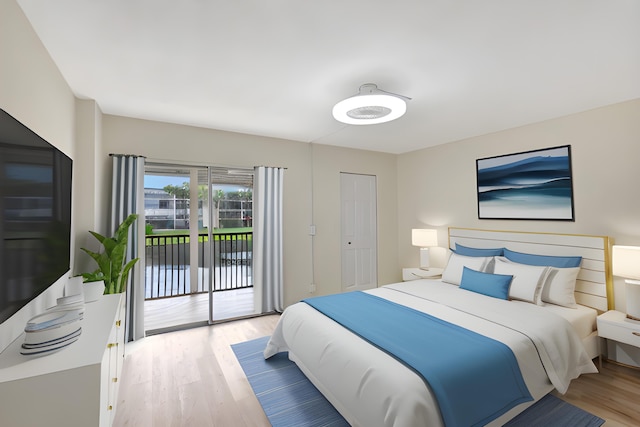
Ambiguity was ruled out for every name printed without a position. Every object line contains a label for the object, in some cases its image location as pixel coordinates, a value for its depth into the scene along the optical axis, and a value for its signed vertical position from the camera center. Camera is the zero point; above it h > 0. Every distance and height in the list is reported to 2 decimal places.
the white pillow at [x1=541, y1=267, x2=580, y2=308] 2.83 -0.70
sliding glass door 4.42 -0.39
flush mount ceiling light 2.27 +0.94
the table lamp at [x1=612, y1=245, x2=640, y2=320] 2.47 -0.47
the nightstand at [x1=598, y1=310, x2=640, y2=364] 2.41 -0.97
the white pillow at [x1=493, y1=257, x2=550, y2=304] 2.86 -0.64
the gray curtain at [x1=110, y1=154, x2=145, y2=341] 3.18 +0.08
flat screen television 1.17 +0.04
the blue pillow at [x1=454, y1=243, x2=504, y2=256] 3.56 -0.42
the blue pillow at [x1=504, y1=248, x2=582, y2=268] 2.94 -0.45
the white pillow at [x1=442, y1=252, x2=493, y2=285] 3.40 -0.57
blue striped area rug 2.01 -1.42
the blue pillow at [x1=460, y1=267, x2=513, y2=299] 2.96 -0.70
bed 1.62 -0.88
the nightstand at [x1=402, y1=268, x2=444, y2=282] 4.18 -0.80
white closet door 4.89 -0.21
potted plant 2.71 -0.38
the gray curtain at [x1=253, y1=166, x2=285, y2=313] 4.02 -0.25
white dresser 1.18 -0.70
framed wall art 3.22 +0.40
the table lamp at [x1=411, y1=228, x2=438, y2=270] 4.36 -0.33
